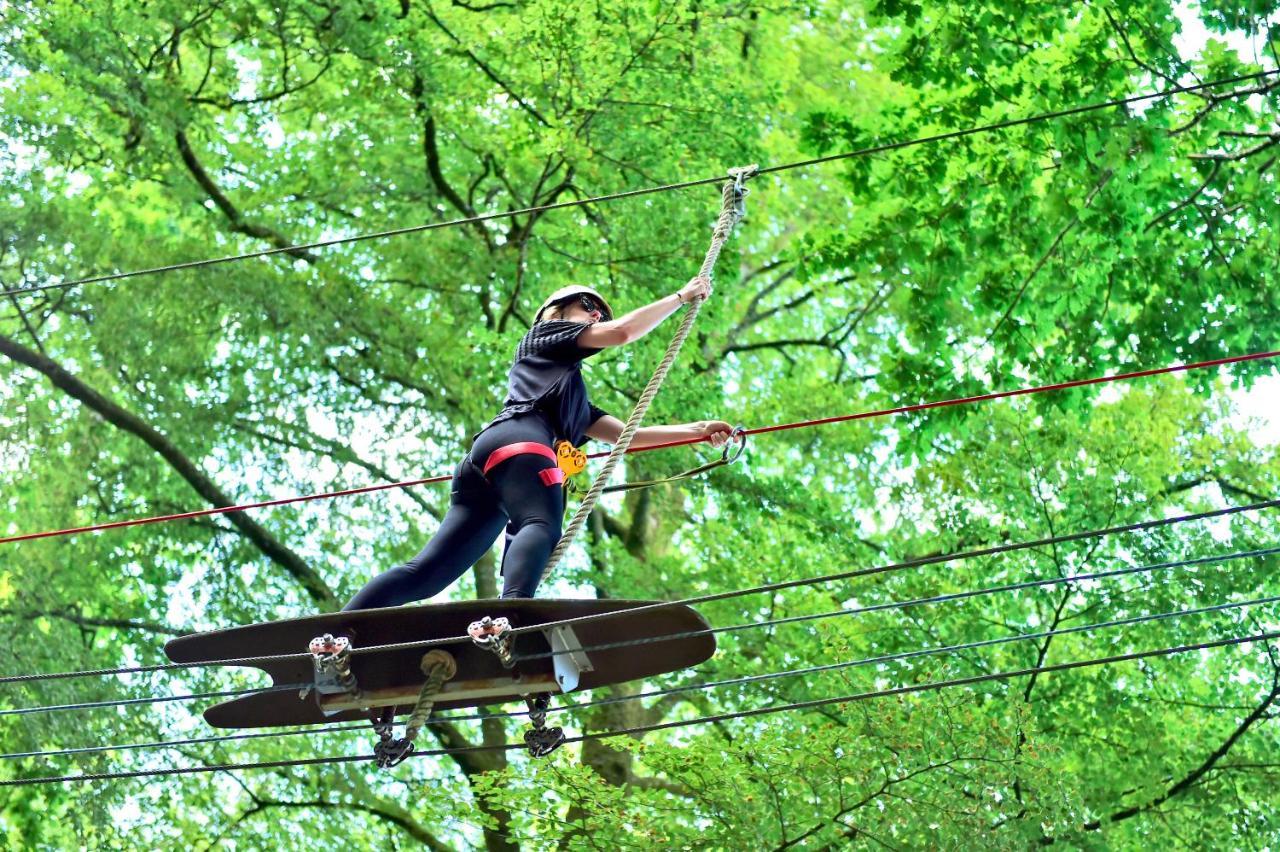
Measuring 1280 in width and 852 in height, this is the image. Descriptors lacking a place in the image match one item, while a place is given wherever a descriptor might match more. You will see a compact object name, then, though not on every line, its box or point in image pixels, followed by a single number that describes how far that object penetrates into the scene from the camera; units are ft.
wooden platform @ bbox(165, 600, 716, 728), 36.09
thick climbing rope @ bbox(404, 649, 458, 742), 36.81
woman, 37.78
